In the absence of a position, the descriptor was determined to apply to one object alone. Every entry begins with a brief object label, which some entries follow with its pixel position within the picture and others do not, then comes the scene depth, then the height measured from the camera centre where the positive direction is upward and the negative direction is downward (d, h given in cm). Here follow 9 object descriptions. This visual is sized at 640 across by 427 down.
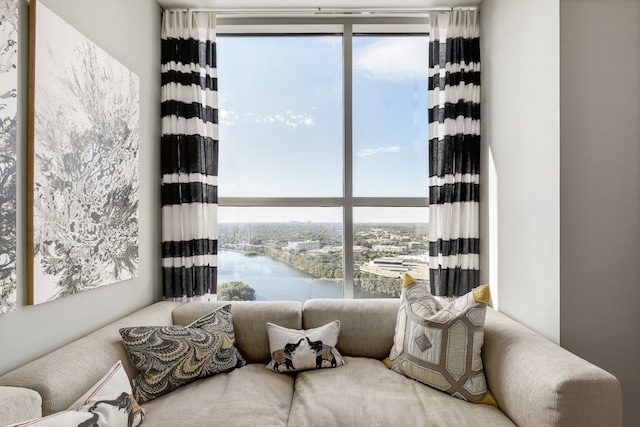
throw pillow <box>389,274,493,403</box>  191 -65
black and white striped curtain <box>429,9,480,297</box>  281 +36
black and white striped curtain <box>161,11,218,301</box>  280 +40
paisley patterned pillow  187 -67
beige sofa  145 -73
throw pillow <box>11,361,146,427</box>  123 -65
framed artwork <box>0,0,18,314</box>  144 +24
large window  302 +39
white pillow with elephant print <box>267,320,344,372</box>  222 -73
